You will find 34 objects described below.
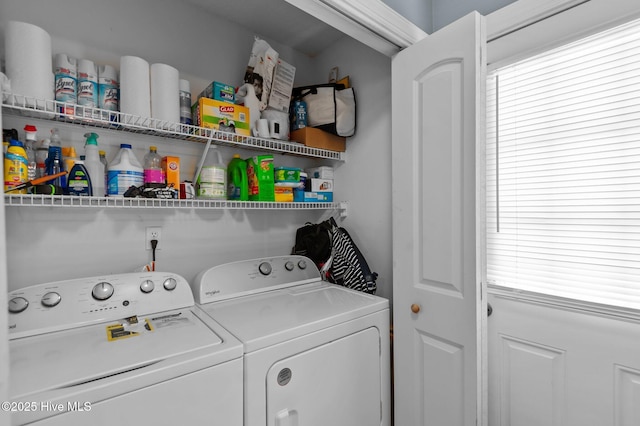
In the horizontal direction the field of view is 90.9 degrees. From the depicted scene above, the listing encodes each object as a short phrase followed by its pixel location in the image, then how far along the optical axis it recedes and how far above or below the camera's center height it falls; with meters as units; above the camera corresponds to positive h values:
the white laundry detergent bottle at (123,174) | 1.48 +0.17
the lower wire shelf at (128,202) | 1.22 +0.03
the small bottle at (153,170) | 1.53 +0.19
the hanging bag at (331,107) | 2.09 +0.66
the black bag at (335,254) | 1.99 -0.33
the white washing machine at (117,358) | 0.89 -0.49
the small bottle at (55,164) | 1.38 +0.20
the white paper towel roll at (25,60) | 1.23 +0.59
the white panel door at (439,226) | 1.32 -0.10
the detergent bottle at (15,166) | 1.23 +0.18
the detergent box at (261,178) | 1.89 +0.17
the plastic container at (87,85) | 1.41 +0.56
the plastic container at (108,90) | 1.48 +0.57
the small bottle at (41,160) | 1.40 +0.22
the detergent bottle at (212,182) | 1.75 +0.14
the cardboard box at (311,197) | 2.16 +0.06
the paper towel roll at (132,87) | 1.47 +0.57
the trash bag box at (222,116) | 1.67 +0.51
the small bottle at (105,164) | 1.54 +0.22
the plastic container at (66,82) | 1.36 +0.56
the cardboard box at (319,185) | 2.24 +0.15
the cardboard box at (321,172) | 2.31 +0.25
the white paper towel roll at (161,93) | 1.54 +0.57
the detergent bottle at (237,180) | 1.90 +0.17
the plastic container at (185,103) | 1.67 +0.56
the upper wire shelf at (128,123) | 1.26 +0.41
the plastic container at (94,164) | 1.48 +0.21
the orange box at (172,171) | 1.62 +0.19
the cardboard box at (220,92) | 1.75 +0.65
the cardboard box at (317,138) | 2.07 +0.46
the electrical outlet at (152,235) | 1.74 -0.15
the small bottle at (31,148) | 1.34 +0.28
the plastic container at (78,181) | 1.37 +0.12
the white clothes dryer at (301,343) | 1.23 -0.60
